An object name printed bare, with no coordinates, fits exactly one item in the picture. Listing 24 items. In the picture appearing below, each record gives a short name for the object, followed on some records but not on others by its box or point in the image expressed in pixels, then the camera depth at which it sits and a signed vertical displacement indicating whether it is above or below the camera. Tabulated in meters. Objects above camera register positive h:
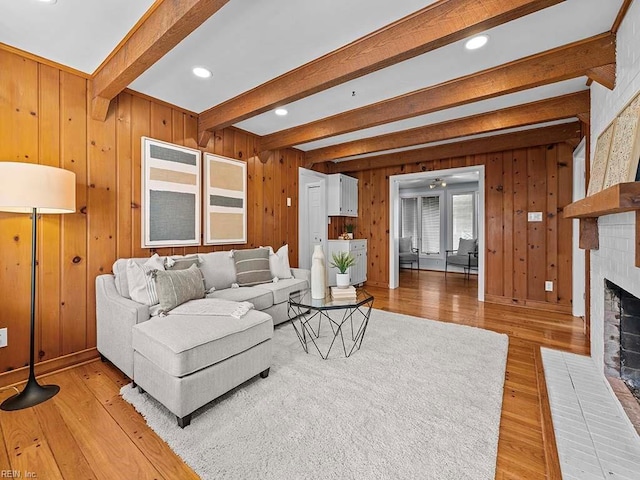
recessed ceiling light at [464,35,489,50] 1.95 +1.40
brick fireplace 1.66 -0.45
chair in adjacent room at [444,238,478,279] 6.55 -0.36
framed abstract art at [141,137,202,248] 2.83 +0.48
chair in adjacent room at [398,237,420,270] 7.41 -0.33
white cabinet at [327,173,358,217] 5.28 +0.86
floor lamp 1.72 +0.28
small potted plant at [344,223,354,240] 5.44 +0.21
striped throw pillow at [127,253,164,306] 2.22 -0.35
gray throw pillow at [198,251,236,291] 2.91 -0.31
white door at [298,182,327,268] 5.20 +0.39
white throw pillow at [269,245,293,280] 3.54 -0.32
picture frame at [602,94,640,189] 1.45 +0.53
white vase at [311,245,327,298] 2.59 -0.33
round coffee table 2.39 -0.96
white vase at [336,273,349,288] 2.77 -0.39
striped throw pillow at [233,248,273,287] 3.21 -0.32
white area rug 1.32 -1.03
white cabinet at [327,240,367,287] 5.20 -0.29
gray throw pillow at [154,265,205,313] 2.20 -0.38
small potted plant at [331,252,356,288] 2.78 -0.34
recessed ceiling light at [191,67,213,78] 2.34 +1.42
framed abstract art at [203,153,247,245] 3.38 +0.50
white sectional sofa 1.61 -0.62
